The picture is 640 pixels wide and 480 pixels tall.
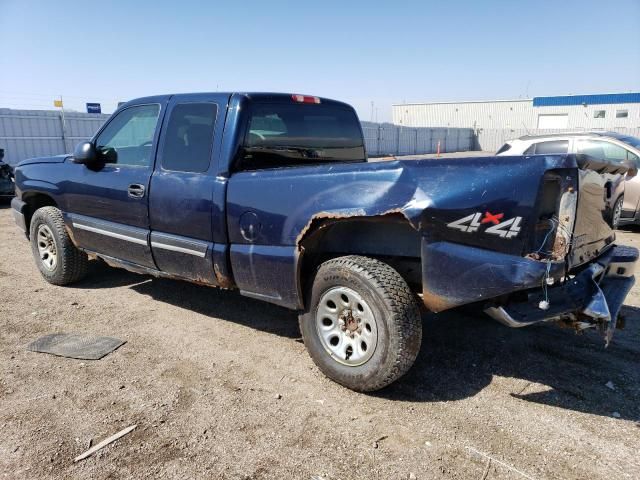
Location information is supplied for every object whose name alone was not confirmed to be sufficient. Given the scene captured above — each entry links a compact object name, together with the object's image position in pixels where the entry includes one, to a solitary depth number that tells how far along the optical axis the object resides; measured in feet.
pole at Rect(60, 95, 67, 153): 55.51
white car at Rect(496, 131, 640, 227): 26.48
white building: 137.18
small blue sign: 66.54
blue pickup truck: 8.58
